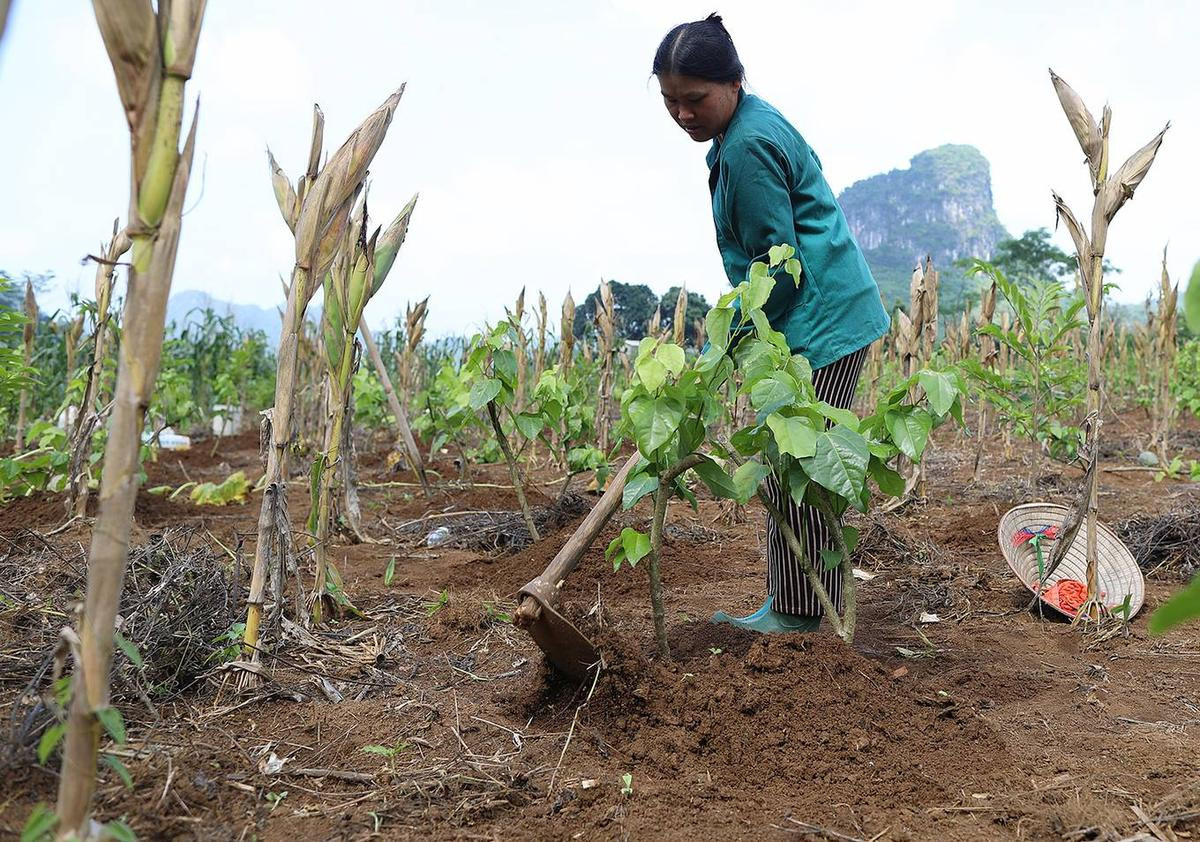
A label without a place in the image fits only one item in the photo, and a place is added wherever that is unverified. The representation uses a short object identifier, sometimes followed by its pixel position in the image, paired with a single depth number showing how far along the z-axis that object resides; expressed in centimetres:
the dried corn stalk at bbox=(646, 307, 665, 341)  824
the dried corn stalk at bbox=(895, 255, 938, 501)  536
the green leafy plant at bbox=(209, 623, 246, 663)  224
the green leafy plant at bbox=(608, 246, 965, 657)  204
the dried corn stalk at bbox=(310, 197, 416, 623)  278
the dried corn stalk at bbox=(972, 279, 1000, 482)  569
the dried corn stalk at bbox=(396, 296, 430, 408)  646
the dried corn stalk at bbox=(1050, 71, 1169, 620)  303
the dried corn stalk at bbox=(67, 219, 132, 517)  392
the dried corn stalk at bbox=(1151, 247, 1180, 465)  705
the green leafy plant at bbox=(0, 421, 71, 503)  410
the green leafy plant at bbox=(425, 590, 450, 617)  309
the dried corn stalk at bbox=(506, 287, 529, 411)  773
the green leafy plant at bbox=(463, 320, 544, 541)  382
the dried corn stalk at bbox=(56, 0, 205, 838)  109
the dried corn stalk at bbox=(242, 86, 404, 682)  231
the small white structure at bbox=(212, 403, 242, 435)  1021
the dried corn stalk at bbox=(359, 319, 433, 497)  350
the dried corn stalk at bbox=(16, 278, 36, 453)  505
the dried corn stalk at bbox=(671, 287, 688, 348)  685
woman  252
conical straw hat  329
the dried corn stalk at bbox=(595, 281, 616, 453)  704
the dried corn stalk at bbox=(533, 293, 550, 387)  873
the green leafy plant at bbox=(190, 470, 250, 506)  521
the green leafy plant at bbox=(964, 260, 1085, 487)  362
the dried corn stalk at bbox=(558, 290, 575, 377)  743
